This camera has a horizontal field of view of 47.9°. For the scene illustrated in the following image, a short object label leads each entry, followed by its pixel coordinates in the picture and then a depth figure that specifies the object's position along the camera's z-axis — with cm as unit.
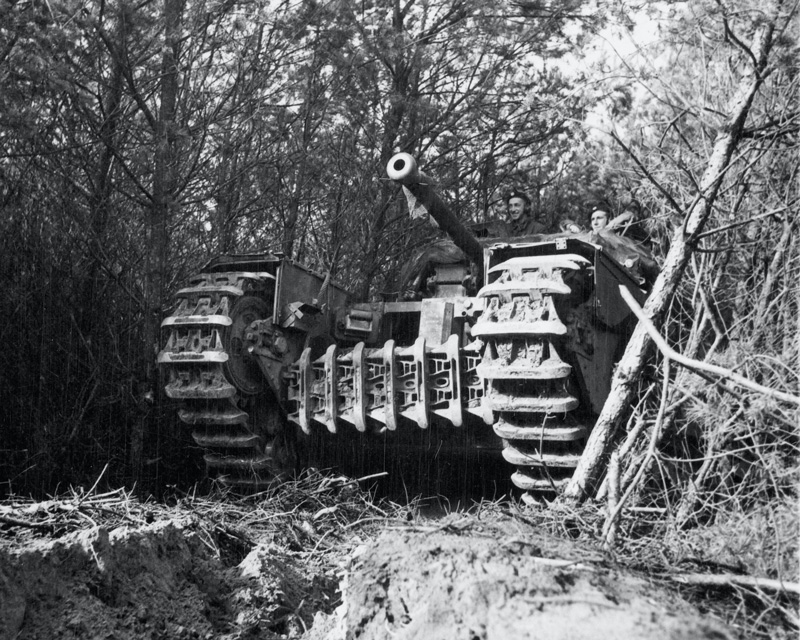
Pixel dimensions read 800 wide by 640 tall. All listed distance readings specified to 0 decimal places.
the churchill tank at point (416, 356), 562
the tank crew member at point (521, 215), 873
